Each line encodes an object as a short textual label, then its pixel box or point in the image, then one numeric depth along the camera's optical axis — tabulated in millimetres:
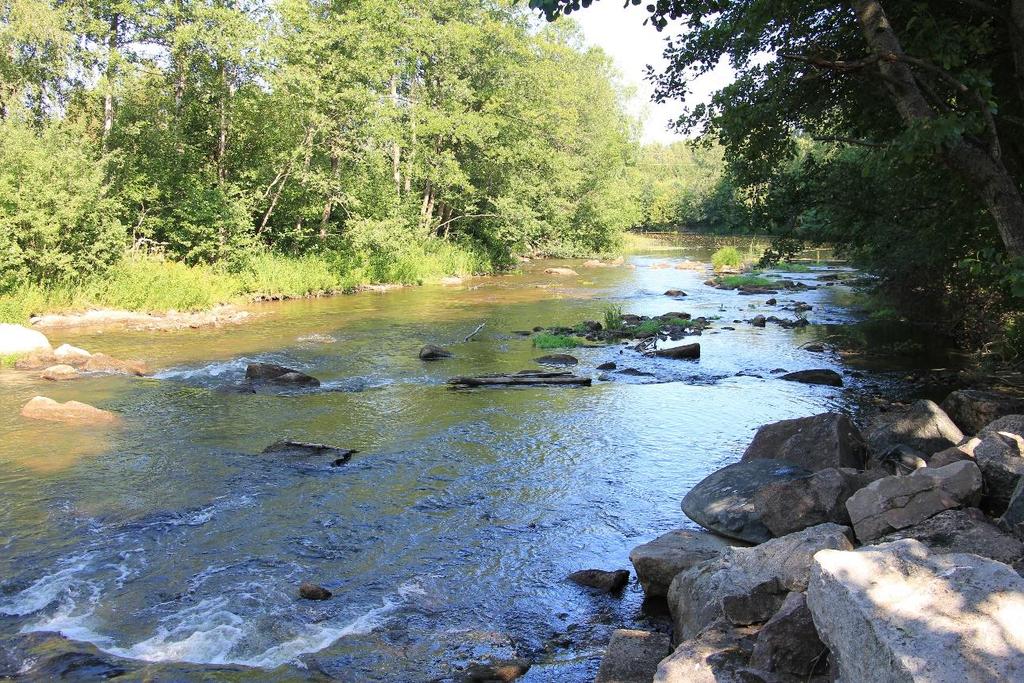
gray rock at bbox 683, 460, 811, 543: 7496
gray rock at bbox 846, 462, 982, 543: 5605
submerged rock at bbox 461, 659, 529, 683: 5602
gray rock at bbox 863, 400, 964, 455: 8539
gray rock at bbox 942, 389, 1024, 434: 9508
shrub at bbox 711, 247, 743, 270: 45375
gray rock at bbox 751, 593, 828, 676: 4078
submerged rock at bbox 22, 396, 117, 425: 12695
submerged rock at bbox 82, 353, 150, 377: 16453
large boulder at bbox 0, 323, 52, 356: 17453
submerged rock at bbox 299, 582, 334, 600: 6867
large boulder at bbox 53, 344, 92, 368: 16875
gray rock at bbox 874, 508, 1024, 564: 4750
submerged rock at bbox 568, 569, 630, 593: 7094
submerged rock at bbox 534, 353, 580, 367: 18219
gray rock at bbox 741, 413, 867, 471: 8602
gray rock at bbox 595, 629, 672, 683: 5004
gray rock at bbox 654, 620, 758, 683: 4227
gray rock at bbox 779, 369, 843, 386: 15859
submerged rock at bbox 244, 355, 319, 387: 15633
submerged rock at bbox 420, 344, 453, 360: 18344
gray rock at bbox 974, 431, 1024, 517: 5762
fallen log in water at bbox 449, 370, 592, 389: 15719
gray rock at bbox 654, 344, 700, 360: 18812
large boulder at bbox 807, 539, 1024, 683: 3166
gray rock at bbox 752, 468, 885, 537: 6645
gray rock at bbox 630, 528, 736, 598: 6715
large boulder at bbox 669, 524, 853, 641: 4945
